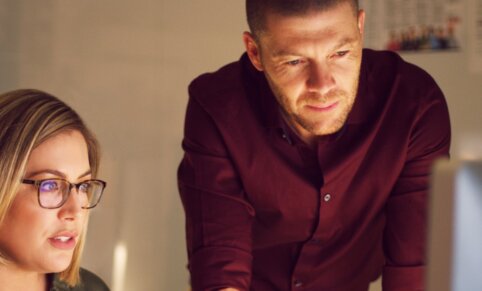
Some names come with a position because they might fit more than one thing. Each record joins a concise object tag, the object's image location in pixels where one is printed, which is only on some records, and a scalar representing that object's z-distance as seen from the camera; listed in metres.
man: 1.51
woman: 1.50
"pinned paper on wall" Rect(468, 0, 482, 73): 2.28
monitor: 0.80
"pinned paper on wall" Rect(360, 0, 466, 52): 2.31
